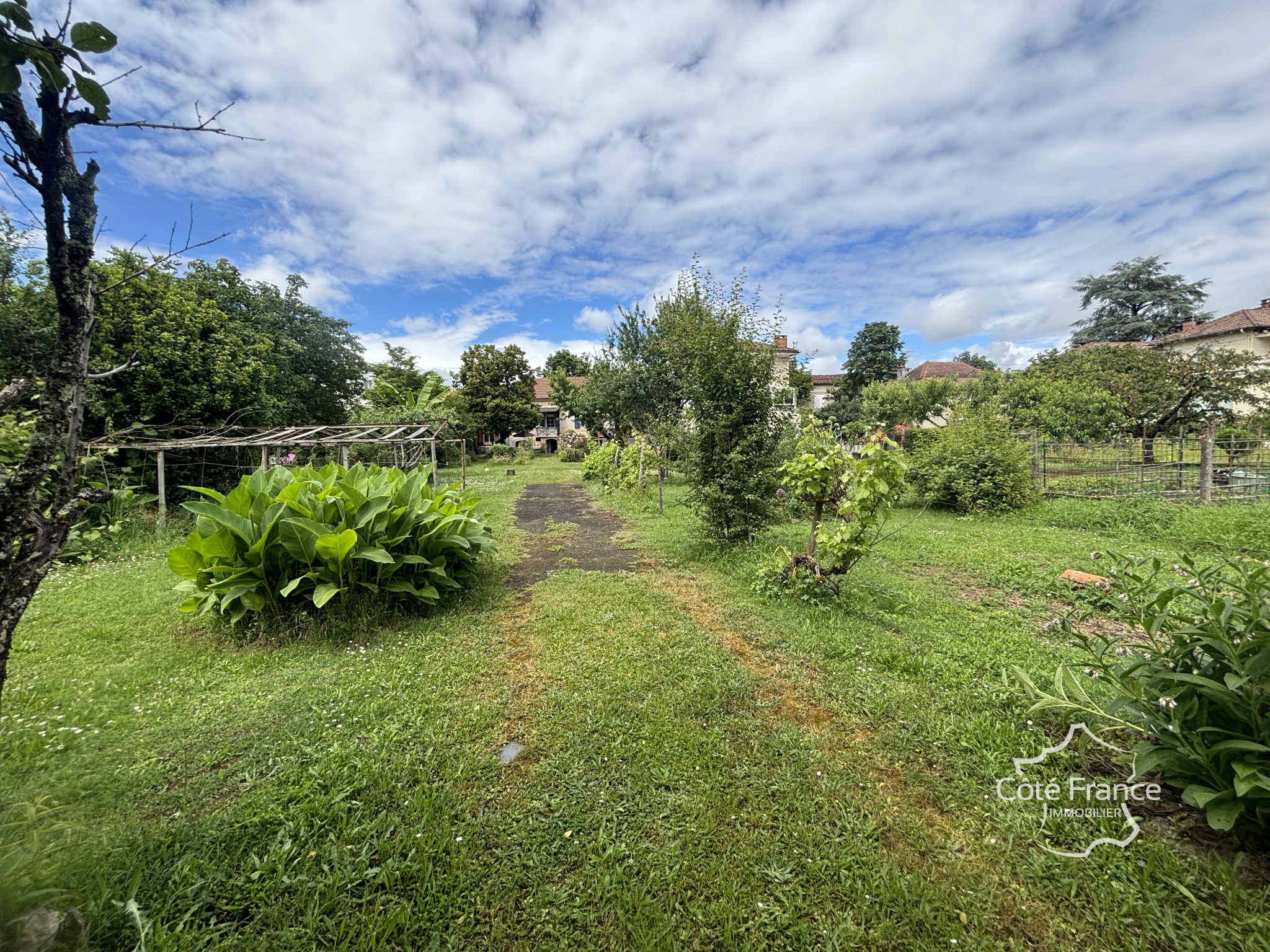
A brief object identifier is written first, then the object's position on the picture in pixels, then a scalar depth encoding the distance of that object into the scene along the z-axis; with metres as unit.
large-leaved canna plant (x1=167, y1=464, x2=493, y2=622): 3.83
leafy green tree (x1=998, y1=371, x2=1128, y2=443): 14.61
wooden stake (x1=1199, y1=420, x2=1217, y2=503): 9.56
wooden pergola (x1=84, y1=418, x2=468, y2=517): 8.23
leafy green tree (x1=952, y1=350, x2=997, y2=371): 54.44
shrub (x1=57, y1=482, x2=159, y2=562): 6.32
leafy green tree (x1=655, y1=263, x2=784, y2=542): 6.39
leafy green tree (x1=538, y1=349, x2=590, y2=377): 47.12
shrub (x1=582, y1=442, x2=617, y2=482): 16.78
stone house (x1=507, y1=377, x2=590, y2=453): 36.08
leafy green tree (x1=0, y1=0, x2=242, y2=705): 1.41
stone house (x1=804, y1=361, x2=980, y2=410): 43.27
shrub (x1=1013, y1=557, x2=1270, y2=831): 1.68
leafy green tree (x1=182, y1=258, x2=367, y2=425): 13.77
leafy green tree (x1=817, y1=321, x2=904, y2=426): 38.50
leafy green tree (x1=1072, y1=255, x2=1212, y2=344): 31.95
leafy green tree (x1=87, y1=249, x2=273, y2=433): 8.88
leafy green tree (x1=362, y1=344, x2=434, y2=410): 26.42
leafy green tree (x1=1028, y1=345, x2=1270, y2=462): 13.64
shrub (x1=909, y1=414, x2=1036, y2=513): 10.13
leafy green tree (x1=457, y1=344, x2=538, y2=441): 30.52
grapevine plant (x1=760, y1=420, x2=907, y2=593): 4.24
